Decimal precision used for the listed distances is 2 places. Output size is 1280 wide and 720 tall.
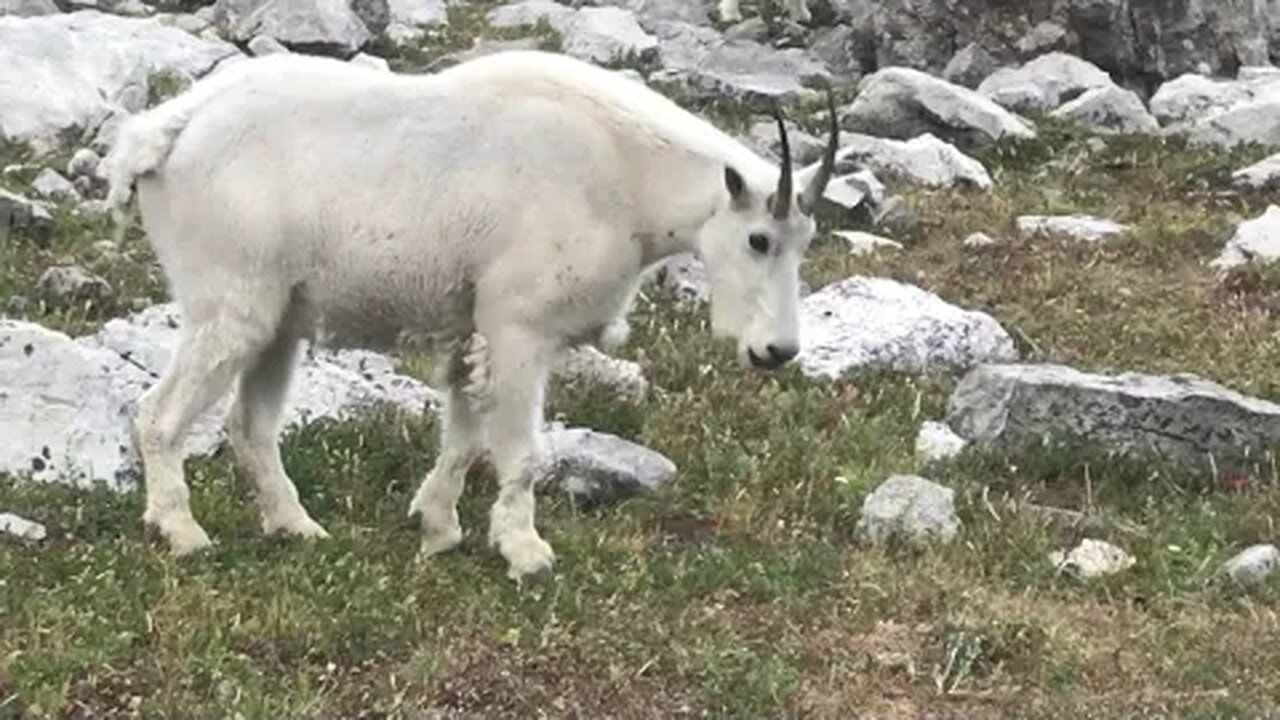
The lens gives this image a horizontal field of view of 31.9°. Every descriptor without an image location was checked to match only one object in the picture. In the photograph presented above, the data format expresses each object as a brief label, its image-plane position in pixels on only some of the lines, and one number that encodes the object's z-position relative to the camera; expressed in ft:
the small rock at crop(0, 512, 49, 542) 32.94
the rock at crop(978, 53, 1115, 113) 90.33
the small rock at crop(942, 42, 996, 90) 98.78
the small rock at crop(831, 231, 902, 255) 61.21
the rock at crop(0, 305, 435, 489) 36.42
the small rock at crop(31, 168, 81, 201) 61.00
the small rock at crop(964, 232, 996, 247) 62.18
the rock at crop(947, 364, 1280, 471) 40.42
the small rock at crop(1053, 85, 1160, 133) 85.30
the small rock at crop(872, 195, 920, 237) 64.34
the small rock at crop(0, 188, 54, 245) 55.01
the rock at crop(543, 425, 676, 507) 37.81
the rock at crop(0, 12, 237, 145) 71.51
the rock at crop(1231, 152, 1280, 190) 72.69
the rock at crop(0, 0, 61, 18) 102.99
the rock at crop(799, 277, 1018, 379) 48.16
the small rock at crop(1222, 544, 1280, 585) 33.42
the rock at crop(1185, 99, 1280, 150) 81.56
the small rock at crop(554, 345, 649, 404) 44.06
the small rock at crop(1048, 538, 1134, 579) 34.22
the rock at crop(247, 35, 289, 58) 94.48
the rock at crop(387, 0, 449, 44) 110.63
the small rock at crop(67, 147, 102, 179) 64.03
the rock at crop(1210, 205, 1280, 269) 60.13
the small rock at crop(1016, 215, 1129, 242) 63.26
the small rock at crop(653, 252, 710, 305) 53.72
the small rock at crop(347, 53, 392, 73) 84.84
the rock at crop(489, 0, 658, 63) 102.78
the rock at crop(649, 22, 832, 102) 87.97
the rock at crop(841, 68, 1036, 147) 80.28
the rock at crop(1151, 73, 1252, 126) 89.10
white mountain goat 32.78
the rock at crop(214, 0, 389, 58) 99.04
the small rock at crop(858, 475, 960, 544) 35.70
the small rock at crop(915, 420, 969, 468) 40.63
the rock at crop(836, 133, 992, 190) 72.69
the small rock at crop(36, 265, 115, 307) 47.67
